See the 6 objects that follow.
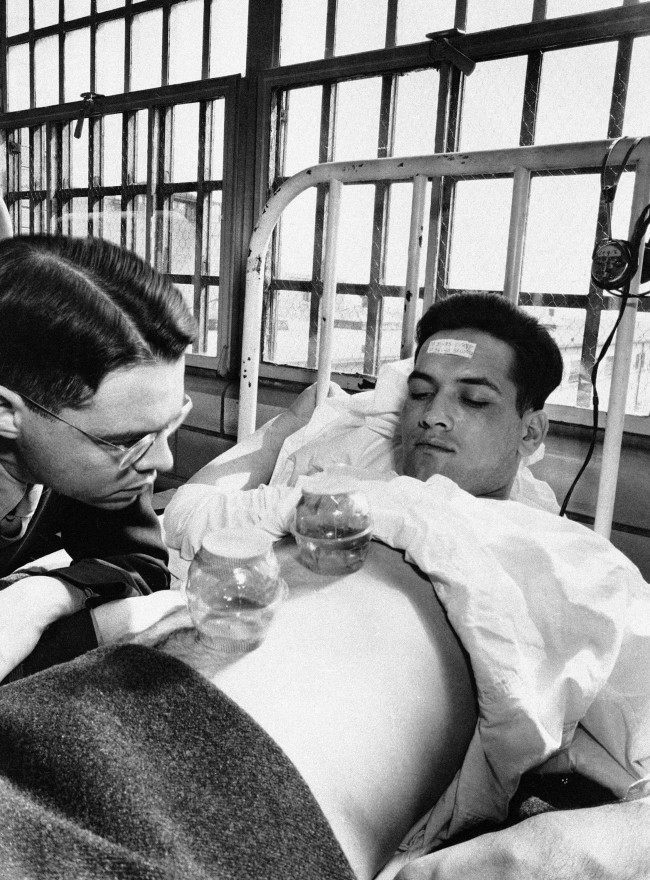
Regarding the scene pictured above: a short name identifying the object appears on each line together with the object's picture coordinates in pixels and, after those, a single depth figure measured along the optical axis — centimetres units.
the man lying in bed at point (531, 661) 77
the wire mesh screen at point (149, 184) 340
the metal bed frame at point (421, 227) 153
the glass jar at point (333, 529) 101
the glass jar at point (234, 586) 83
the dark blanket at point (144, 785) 51
